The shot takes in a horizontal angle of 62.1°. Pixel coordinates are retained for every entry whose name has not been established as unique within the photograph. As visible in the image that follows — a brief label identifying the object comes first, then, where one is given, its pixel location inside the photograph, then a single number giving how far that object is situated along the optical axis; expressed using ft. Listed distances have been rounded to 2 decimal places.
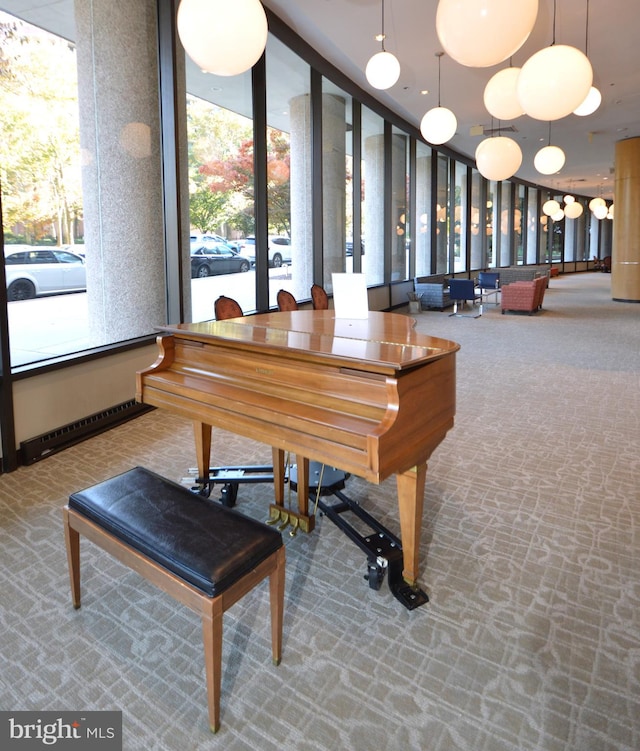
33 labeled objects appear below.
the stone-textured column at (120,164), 13.78
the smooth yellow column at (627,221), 42.37
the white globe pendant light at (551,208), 50.47
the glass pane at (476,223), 58.18
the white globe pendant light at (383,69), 15.21
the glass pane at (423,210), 43.88
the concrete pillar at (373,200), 34.65
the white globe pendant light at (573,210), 53.67
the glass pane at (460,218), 53.11
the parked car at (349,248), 30.52
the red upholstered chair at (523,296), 37.96
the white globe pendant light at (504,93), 14.08
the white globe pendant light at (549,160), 20.75
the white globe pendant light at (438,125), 16.88
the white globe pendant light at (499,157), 18.12
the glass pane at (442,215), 47.80
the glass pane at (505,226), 66.28
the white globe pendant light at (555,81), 11.02
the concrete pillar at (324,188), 24.61
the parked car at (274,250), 20.72
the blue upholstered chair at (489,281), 43.54
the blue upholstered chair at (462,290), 37.01
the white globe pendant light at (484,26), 8.29
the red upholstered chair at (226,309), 12.49
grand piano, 6.25
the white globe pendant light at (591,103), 16.64
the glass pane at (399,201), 38.02
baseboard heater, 11.89
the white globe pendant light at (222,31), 8.48
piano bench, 5.16
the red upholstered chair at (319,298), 18.71
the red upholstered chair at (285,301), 16.33
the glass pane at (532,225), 74.74
